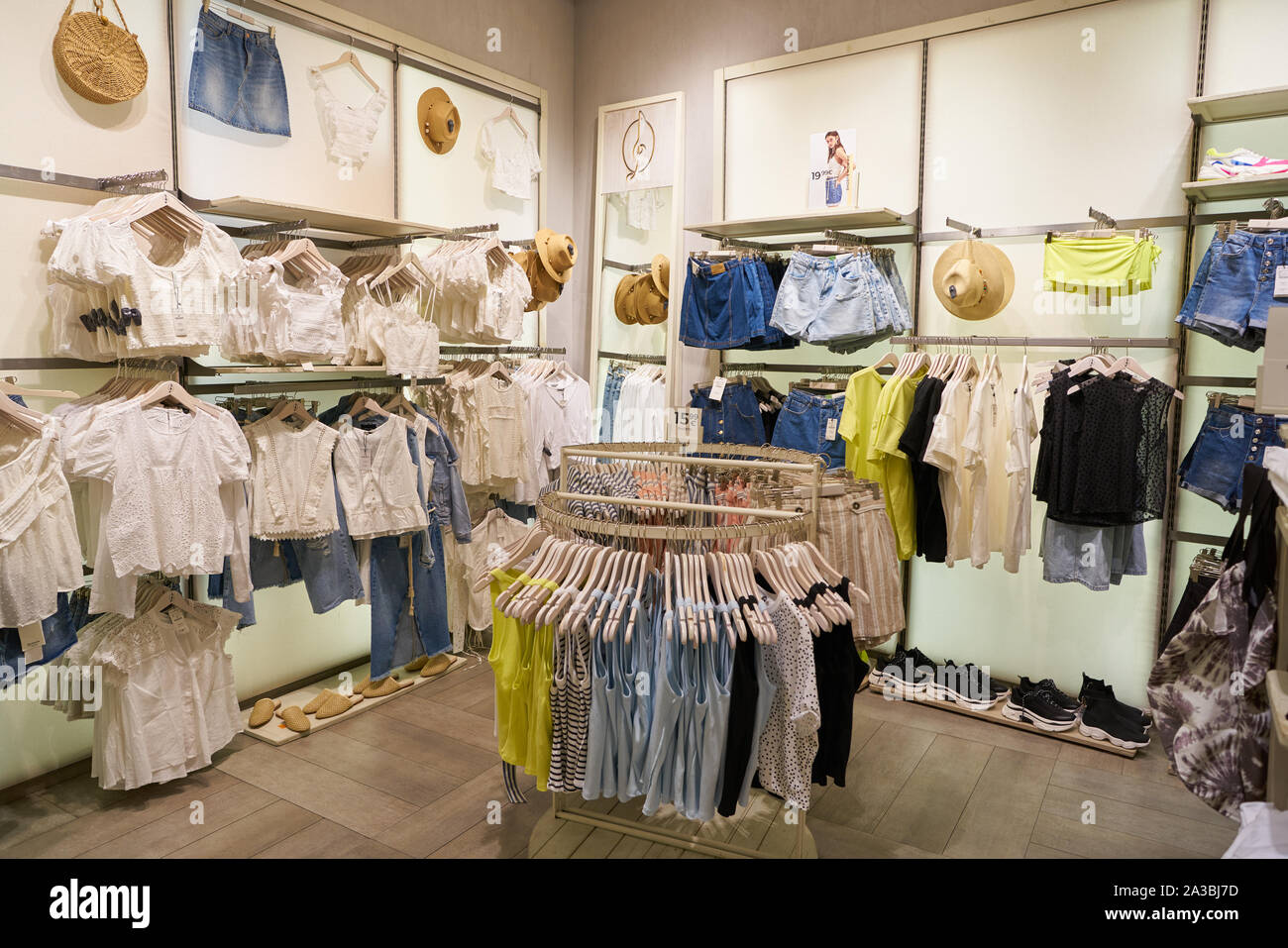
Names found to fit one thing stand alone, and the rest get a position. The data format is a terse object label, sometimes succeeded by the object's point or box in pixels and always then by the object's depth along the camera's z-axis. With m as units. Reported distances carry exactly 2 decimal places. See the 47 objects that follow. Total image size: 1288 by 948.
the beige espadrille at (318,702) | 4.00
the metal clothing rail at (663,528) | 2.49
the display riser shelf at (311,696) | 3.75
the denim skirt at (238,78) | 3.63
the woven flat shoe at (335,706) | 3.95
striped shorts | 3.11
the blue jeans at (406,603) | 4.11
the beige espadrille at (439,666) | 4.50
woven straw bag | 3.18
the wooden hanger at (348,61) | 4.18
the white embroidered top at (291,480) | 3.51
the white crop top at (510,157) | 5.05
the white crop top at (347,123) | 4.13
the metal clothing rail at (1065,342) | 3.86
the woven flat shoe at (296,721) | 3.77
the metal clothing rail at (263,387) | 3.71
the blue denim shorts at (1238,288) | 3.32
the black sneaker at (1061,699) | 3.98
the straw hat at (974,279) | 4.01
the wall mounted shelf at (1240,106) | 3.36
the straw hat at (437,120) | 4.64
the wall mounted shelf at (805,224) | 4.31
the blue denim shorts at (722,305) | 4.59
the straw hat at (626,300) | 5.41
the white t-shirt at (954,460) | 3.92
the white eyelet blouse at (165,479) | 2.96
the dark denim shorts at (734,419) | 4.71
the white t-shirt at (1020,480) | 3.87
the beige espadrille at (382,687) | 4.20
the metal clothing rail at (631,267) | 5.49
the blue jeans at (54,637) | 2.79
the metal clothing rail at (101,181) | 3.13
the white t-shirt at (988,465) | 3.94
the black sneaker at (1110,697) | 3.83
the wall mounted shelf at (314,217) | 3.49
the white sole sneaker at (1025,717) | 3.87
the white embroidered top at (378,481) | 3.75
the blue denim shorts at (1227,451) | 3.40
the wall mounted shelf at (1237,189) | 3.38
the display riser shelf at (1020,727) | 3.73
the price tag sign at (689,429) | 3.76
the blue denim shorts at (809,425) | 4.45
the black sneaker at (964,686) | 4.17
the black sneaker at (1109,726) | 3.71
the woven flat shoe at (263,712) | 3.81
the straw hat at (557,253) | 4.89
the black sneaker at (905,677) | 4.34
